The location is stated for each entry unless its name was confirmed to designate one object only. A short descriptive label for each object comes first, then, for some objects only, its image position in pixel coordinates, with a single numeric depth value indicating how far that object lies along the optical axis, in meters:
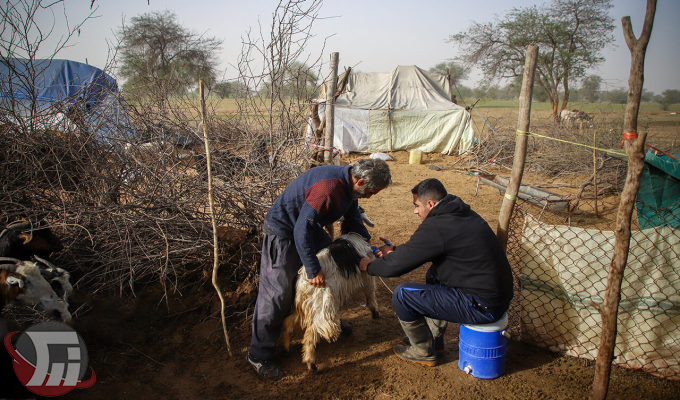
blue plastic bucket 2.56
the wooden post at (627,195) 2.03
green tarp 3.20
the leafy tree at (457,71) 32.94
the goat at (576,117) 11.40
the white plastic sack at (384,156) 12.25
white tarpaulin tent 13.40
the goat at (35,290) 2.56
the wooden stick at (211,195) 2.34
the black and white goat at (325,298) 2.72
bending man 2.48
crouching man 2.41
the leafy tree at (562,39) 17.14
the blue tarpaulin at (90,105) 3.86
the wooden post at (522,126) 2.85
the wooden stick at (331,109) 4.56
